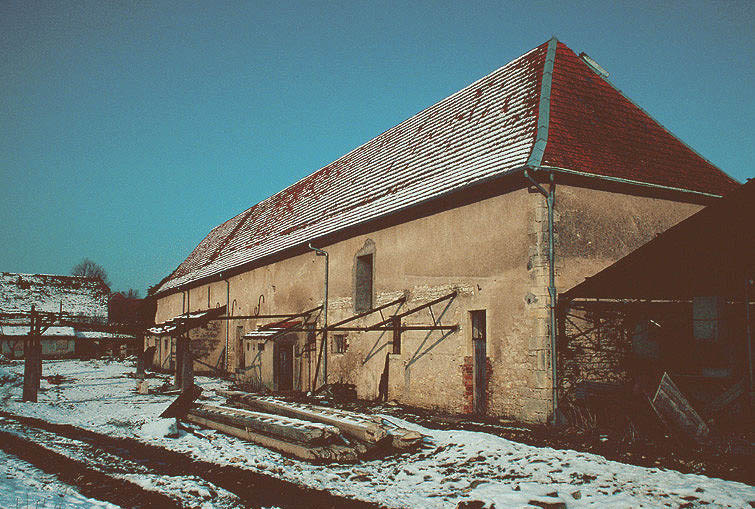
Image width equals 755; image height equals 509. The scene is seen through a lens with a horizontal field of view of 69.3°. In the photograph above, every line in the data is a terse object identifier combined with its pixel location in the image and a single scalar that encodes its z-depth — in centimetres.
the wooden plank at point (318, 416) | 884
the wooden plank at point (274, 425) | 876
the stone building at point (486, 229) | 1123
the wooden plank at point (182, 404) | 1172
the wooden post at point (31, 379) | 1545
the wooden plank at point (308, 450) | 840
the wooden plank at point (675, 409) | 852
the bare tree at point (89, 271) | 8824
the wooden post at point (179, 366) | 1928
